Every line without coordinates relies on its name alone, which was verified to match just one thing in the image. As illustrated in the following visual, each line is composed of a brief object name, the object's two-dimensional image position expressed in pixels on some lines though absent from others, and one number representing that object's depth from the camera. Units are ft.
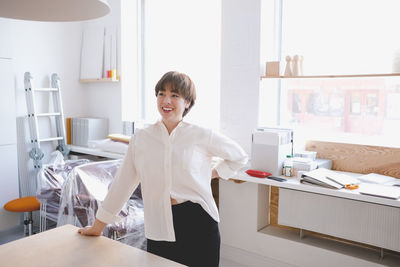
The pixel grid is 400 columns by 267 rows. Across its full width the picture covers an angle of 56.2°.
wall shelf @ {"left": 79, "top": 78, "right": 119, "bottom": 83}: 12.77
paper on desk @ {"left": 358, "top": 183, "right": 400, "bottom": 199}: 6.66
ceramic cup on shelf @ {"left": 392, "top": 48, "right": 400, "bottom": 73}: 7.63
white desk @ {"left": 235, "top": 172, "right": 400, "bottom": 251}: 6.97
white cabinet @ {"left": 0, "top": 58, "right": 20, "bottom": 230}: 10.99
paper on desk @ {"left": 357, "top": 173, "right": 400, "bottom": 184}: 7.56
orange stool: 10.46
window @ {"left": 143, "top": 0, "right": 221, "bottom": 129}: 11.16
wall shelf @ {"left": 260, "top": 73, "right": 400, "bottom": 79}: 7.71
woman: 5.46
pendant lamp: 3.17
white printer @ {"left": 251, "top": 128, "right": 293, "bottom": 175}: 8.50
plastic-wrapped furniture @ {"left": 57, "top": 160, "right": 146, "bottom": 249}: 8.09
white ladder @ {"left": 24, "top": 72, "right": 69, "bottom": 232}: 11.88
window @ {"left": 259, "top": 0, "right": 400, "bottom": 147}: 8.54
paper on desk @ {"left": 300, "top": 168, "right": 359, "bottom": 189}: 7.36
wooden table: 4.13
